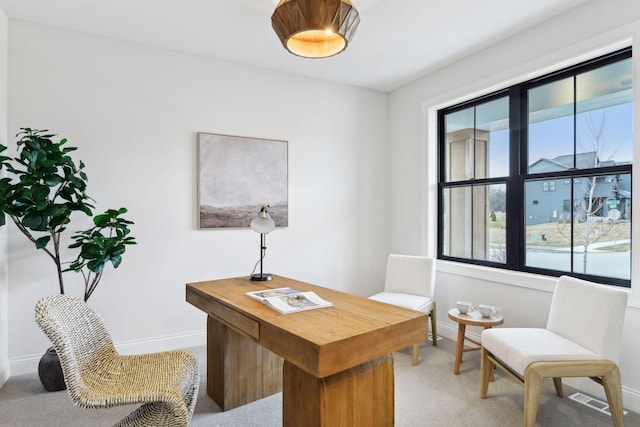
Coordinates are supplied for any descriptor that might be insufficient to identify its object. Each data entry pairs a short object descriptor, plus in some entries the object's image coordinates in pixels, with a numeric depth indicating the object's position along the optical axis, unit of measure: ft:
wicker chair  5.19
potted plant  7.91
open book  6.37
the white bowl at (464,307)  9.62
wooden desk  4.95
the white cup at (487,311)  9.28
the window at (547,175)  8.62
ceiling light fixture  5.54
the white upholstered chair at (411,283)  10.79
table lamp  8.54
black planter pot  8.41
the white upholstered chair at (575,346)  6.74
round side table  9.02
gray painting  11.37
